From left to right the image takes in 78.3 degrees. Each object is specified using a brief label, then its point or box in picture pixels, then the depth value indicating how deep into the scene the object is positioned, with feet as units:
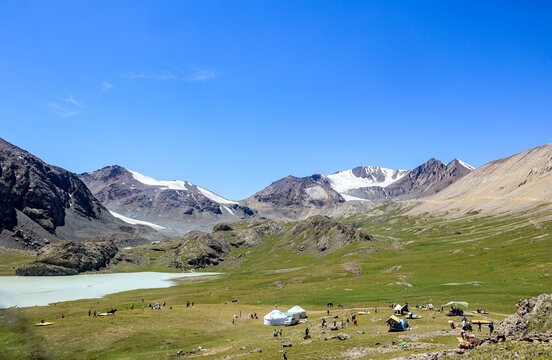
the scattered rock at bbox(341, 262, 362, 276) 579.89
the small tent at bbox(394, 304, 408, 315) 228.22
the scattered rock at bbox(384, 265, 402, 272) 554.46
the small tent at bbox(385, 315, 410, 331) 191.11
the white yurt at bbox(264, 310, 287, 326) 251.80
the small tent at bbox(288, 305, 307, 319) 253.28
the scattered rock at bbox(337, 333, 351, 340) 182.69
